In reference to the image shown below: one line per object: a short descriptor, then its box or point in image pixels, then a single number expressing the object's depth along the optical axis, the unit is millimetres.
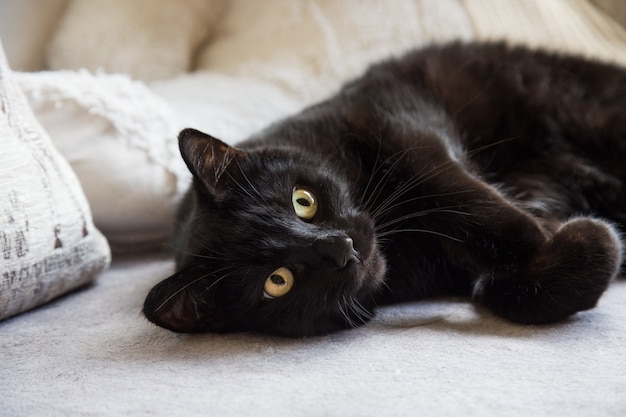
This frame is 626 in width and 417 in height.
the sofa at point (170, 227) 352
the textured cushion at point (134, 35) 655
